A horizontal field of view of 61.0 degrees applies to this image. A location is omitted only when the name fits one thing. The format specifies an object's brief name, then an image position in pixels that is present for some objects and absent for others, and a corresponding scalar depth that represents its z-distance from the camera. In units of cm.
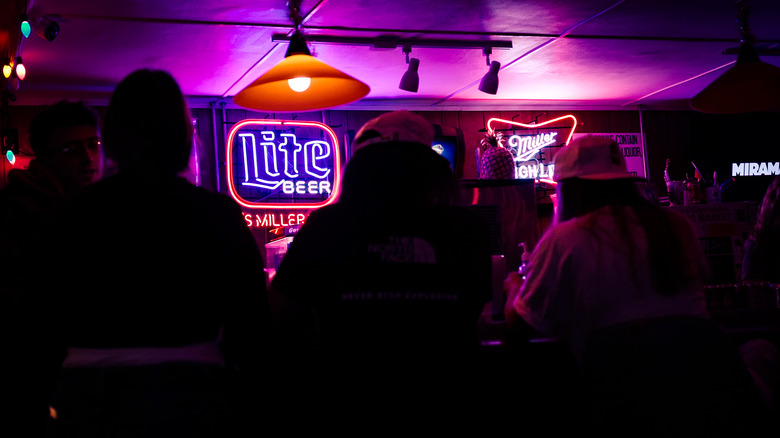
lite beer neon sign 698
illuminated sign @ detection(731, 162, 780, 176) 893
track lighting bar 524
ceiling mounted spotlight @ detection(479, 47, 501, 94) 583
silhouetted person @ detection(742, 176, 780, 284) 340
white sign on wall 872
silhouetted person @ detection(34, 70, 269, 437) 154
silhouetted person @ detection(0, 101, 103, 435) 194
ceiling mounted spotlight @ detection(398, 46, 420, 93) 554
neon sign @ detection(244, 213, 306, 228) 692
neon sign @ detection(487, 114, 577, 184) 817
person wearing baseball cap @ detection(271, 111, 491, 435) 171
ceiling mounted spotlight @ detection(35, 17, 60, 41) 406
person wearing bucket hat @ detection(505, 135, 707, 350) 210
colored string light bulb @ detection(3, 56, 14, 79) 377
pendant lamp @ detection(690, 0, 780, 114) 329
